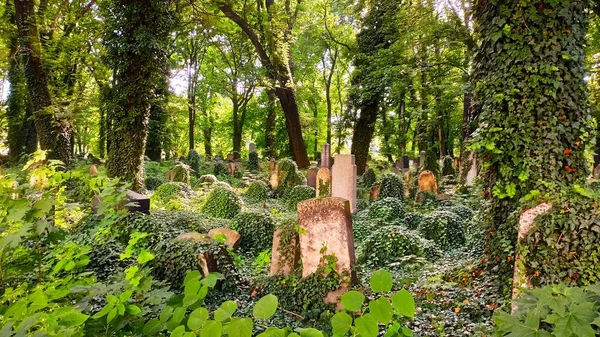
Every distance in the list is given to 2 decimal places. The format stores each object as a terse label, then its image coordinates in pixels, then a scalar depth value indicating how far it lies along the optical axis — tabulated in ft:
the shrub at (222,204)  30.58
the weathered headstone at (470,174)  40.09
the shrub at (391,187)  35.54
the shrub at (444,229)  21.63
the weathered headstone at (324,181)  33.19
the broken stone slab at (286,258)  15.97
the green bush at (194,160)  58.90
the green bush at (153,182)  42.84
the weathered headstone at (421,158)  56.89
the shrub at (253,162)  63.16
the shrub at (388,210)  27.45
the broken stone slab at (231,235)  21.07
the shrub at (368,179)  45.57
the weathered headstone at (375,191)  36.81
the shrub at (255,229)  22.66
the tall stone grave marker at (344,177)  30.58
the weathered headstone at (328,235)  14.67
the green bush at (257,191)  39.50
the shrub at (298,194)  35.06
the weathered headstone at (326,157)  48.75
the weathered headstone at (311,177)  42.04
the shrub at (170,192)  33.75
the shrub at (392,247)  18.76
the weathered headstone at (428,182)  38.60
